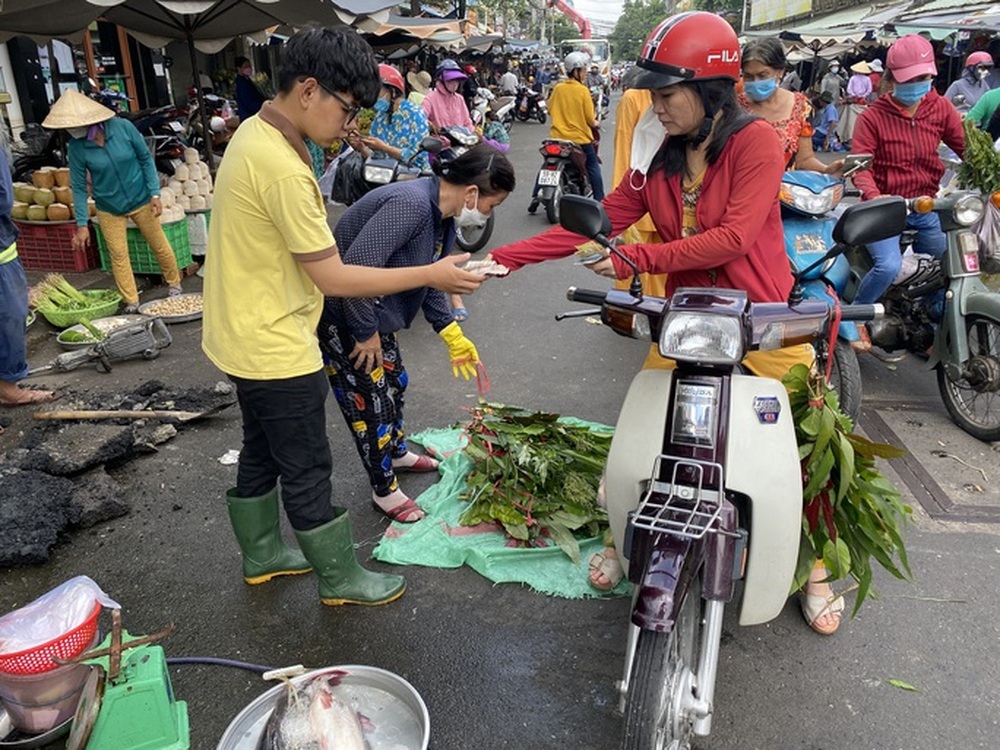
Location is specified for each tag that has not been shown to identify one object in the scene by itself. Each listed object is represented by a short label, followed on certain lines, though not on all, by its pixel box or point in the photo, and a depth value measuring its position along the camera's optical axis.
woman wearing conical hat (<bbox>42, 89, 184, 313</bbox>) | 5.72
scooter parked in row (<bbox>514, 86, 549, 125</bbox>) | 25.11
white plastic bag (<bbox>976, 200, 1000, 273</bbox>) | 4.07
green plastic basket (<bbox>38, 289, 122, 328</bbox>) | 5.75
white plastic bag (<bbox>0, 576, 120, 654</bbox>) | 2.08
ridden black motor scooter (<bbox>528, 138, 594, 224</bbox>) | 8.93
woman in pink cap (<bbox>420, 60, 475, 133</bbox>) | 8.86
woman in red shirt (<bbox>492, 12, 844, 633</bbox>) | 2.29
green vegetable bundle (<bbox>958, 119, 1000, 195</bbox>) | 4.02
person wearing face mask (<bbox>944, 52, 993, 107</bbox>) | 10.20
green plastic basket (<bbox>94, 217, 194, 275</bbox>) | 6.81
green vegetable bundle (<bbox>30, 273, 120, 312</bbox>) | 5.85
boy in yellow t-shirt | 2.20
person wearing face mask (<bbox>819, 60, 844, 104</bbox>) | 17.08
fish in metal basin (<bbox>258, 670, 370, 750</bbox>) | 1.95
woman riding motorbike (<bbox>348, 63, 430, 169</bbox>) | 7.10
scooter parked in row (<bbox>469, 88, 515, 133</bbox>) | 16.17
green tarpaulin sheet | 3.06
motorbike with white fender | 1.84
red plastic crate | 6.89
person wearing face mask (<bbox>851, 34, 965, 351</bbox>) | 4.32
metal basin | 2.06
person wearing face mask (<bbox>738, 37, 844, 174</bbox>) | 4.52
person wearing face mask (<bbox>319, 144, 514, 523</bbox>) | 2.87
